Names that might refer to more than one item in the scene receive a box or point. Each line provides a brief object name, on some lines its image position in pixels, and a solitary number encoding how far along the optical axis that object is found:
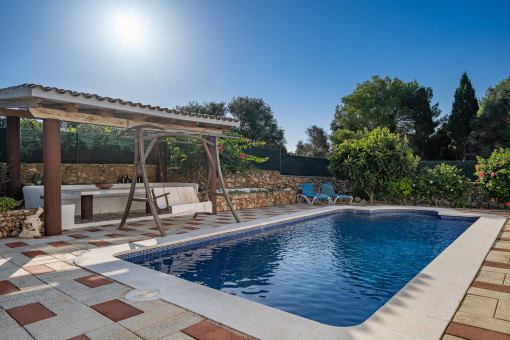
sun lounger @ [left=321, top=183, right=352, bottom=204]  12.26
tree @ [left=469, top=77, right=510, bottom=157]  20.59
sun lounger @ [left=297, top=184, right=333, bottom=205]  12.02
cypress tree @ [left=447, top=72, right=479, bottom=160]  24.39
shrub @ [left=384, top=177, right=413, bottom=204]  11.48
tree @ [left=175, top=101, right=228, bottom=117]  24.03
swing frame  5.45
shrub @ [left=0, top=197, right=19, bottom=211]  5.50
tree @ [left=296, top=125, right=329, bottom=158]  28.00
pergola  5.23
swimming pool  2.15
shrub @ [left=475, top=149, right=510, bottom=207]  9.50
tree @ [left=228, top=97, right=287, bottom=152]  25.11
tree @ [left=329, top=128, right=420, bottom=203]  11.55
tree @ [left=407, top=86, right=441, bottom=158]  26.09
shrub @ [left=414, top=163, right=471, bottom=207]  10.83
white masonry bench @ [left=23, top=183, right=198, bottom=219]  6.49
